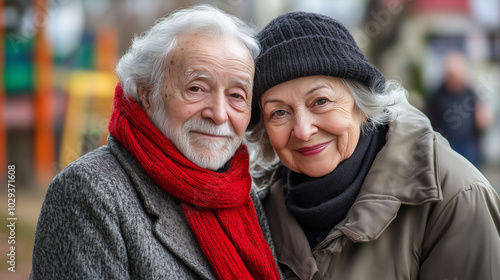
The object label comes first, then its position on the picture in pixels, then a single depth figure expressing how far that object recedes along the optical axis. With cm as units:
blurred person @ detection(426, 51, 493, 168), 655
